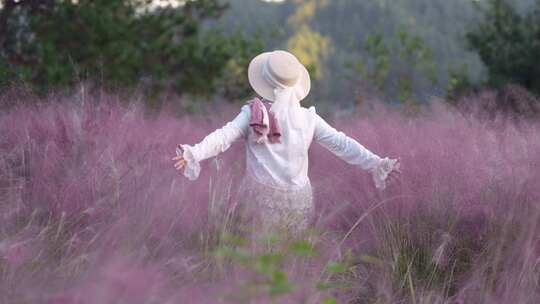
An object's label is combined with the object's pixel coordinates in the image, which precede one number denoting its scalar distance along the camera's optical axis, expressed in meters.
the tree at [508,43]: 18.23
